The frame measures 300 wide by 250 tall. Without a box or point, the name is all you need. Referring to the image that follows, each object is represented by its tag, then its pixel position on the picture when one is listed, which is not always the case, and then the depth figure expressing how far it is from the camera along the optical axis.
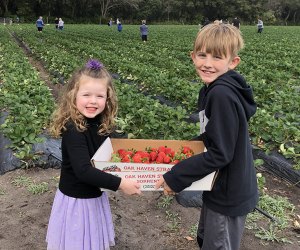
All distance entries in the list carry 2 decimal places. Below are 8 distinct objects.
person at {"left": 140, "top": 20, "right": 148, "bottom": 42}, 16.74
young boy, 1.44
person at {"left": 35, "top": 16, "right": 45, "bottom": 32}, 21.61
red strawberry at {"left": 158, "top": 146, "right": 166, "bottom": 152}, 1.80
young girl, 1.64
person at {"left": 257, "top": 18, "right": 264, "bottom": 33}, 25.05
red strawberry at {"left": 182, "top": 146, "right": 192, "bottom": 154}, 1.79
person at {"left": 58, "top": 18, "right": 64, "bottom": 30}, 25.51
